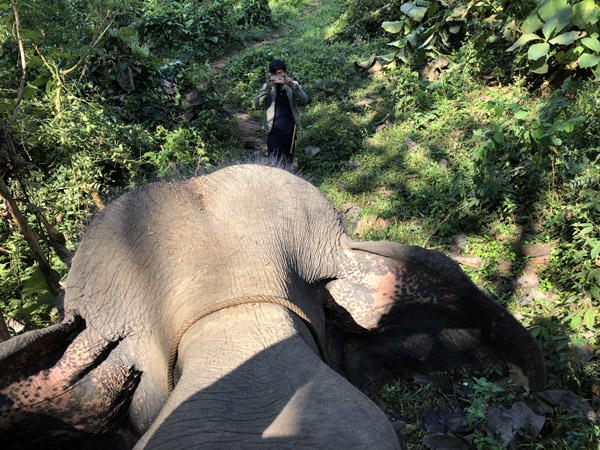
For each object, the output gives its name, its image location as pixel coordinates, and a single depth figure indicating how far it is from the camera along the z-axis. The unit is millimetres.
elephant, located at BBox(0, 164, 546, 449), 1438
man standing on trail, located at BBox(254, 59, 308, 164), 5715
